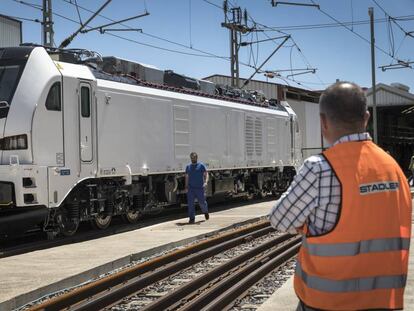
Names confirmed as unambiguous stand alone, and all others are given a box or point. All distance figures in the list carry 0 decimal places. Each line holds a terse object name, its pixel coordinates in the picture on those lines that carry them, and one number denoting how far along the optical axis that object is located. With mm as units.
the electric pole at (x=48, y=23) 19798
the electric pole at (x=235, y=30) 29422
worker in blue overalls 14641
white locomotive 10562
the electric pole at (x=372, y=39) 26303
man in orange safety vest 2494
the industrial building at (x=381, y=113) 39406
